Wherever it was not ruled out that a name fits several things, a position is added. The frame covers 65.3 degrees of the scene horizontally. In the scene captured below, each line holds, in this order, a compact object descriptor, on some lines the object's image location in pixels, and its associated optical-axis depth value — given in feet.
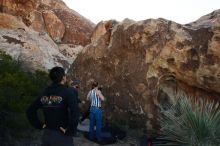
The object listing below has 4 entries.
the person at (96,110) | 14.26
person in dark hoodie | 6.58
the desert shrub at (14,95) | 12.86
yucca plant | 12.01
